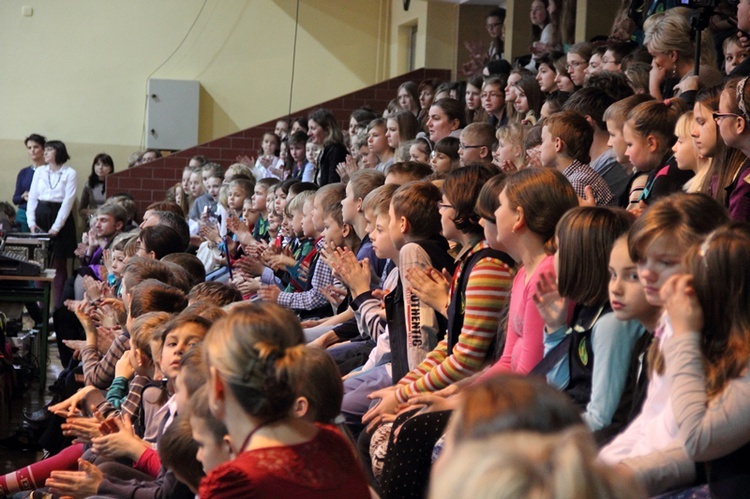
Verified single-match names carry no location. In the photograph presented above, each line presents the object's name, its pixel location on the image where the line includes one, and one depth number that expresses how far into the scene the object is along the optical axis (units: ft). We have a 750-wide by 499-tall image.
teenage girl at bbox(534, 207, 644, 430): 14.07
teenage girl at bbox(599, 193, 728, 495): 11.80
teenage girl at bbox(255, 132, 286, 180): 58.08
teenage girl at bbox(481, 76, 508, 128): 40.17
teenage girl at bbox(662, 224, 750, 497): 11.22
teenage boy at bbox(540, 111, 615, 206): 24.56
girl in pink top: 17.17
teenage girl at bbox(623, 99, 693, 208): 22.79
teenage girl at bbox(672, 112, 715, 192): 19.76
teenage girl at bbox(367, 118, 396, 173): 39.95
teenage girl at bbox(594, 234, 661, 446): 13.37
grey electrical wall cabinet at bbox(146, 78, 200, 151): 73.81
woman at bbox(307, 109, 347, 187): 45.18
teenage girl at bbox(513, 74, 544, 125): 36.72
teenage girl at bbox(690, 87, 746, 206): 19.14
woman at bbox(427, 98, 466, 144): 38.20
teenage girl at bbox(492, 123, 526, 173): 29.35
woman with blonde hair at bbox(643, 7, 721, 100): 28.20
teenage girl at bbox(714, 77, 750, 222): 18.06
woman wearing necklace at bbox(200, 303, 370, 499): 10.97
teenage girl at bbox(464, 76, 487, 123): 43.29
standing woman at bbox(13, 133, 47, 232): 66.48
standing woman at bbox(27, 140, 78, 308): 64.41
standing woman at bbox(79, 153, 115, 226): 68.73
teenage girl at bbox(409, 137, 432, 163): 34.10
